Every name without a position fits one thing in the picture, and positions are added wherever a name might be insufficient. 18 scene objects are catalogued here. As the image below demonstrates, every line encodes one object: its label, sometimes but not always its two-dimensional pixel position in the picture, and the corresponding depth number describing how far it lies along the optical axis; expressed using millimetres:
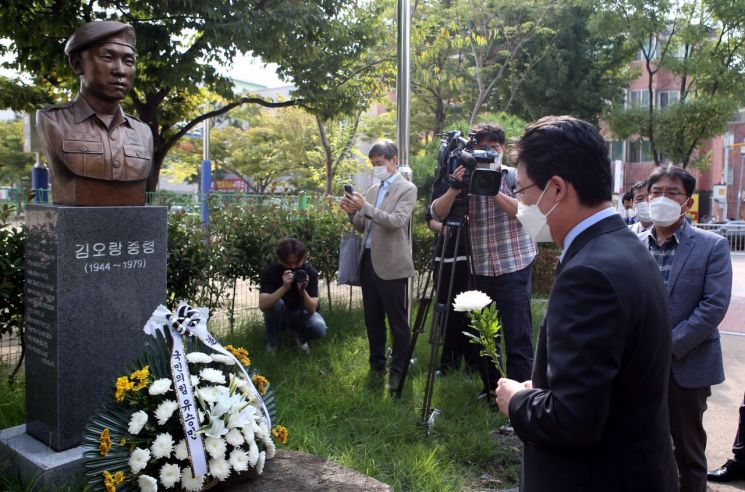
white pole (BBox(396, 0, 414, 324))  6250
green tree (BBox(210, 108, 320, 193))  23453
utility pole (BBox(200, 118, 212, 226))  18719
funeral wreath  2785
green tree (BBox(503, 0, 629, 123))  17719
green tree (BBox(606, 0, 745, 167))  13445
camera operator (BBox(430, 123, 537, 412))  4457
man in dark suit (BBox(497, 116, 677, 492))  1471
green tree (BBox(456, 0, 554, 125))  13617
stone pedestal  3352
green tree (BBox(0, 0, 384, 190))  6234
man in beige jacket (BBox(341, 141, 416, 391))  4883
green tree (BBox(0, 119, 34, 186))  27906
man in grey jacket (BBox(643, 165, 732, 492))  3021
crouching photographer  5664
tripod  4156
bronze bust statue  3500
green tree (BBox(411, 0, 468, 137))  10781
